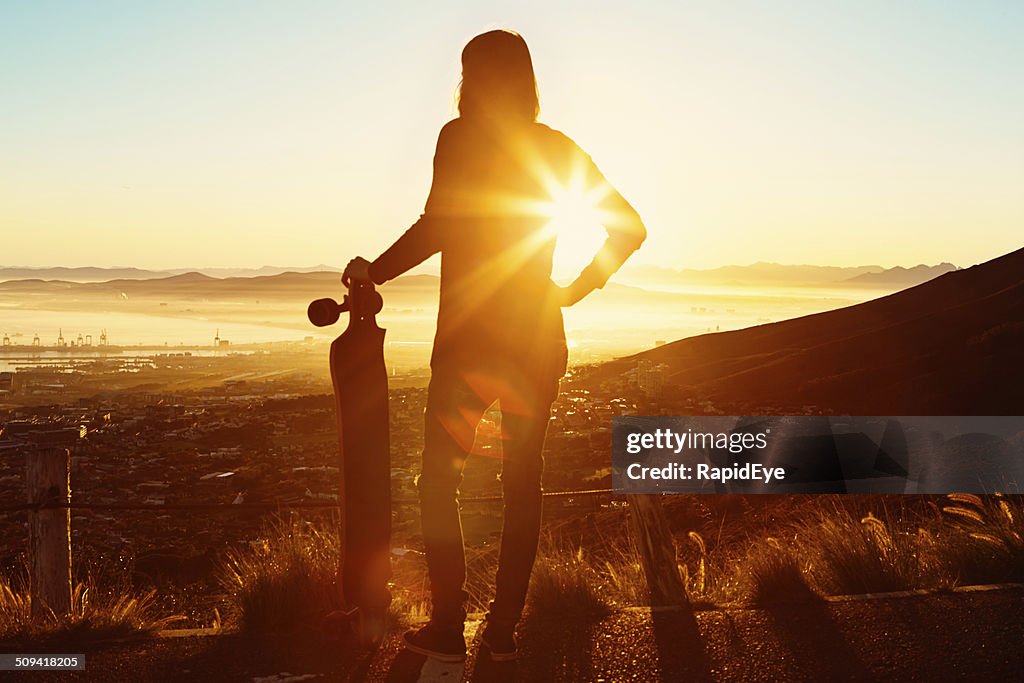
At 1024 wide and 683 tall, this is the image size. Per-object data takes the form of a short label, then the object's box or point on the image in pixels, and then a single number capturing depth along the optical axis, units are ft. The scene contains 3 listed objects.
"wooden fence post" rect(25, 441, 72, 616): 13.56
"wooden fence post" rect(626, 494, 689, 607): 14.23
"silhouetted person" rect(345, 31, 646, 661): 10.69
